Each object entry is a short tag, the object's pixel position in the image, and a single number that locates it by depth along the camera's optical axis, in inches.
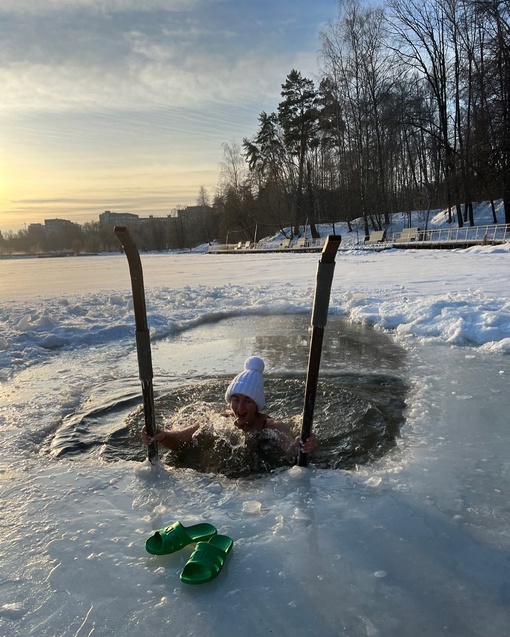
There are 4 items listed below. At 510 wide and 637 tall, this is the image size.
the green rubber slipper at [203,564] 73.2
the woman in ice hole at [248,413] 137.9
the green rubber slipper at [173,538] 79.1
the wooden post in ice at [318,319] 95.7
